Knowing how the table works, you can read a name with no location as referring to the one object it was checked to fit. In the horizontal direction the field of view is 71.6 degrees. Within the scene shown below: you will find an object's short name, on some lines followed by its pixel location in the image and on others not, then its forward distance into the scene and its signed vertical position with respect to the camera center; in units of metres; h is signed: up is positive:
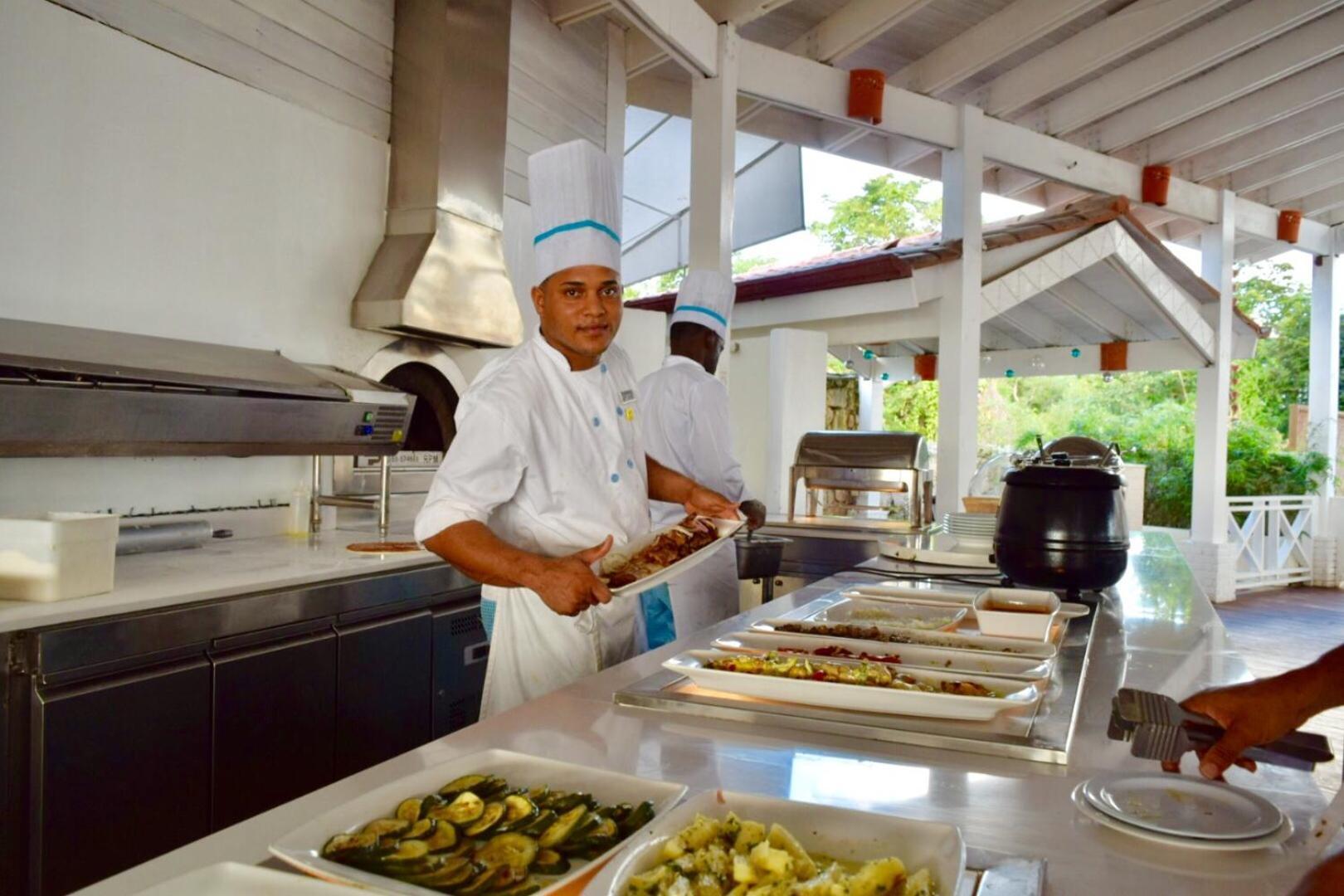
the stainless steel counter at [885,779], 0.91 -0.40
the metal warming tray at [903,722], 1.25 -0.38
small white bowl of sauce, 1.83 -0.32
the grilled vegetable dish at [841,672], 1.37 -0.34
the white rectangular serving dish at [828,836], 0.79 -0.35
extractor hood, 4.18 +1.22
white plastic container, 2.28 -0.31
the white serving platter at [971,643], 1.66 -0.34
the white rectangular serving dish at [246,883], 0.73 -0.35
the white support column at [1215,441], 9.22 +0.25
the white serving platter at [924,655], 1.51 -0.34
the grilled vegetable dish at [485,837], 0.79 -0.36
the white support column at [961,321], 6.95 +1.04
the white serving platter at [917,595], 2.25 -0.34
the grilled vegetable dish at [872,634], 1.71 -0.33
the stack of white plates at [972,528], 3.62 -0.28
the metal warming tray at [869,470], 4.98 -0.08
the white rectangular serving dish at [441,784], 0.78 -0.36
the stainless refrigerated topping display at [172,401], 2.58 +0.11
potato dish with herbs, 0.76 -0.35
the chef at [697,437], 3.47 +0.05
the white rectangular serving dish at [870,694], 1.29 -0.35
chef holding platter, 1.95 -0.01
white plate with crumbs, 0.98 -0.38
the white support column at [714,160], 5.23 +1.65
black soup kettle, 2.13 -0.15
